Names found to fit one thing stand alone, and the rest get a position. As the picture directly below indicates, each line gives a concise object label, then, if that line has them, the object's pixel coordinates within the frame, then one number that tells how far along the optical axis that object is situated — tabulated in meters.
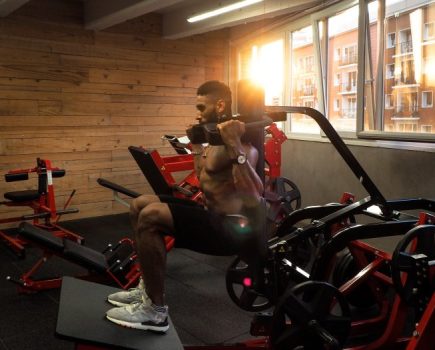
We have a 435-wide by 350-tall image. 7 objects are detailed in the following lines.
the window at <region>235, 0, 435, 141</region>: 3.65
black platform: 1.77
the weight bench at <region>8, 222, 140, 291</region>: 2.85
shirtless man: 1.89
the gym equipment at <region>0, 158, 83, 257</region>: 4.00
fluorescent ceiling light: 4.17
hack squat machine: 1.92
